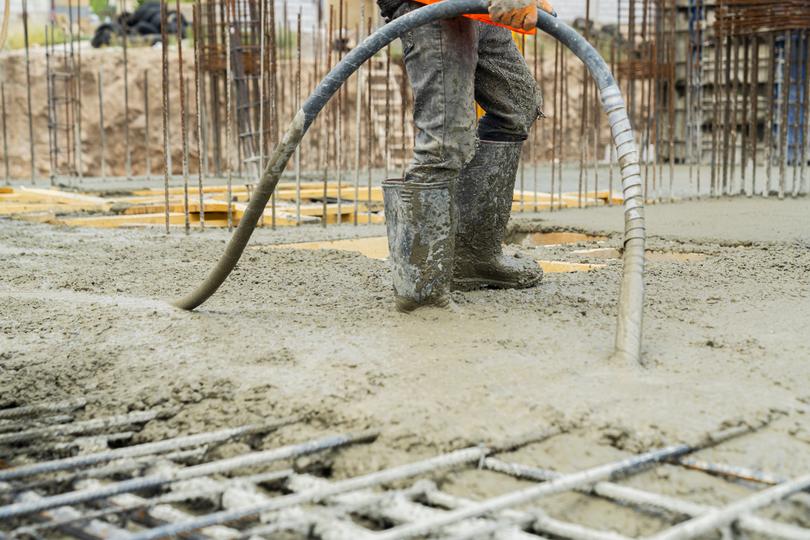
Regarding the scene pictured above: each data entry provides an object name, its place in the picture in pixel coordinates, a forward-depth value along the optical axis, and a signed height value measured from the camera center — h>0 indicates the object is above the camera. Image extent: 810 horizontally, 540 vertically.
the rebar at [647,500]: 2.48 -0.58
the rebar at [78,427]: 3.40 -0.62
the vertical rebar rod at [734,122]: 13.71 -0.36
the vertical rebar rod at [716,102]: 13.52 -0.21
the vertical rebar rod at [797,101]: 13.58 -0.19
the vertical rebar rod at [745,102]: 13.47 -0.21
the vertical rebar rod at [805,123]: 13.52 -0.35
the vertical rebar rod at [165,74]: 9.09 +0.00
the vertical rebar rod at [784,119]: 13.25 -0.33
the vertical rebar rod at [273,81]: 10.28 -0.04
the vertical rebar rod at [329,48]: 10.23 +0.12
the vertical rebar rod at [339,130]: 10.84 -0.32
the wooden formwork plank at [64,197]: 13.68 -0.89
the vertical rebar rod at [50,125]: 19.43 -0.52
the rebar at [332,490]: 2.49 -0.58
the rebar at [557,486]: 2.48 -0.57
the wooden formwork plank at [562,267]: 7.33 -0.72
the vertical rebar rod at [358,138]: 10.73 -0.35
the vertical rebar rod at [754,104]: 13.47 -0.22
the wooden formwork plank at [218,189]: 15.18 -0.92
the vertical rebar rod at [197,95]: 9.19 -0.13
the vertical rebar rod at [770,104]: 13.32 -0.22
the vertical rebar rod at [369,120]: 11.15 -0.27
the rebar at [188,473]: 2.68 -0.59
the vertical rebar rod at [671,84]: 13.47 -0.08
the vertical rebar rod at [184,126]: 9.44 -0.25
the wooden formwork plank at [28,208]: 12.10 -0.84
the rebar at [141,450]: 3.04 -0.60
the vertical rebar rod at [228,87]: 9.34 -0.07
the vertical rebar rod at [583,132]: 12.35 -0.37
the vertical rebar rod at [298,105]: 9.72 -0.19
